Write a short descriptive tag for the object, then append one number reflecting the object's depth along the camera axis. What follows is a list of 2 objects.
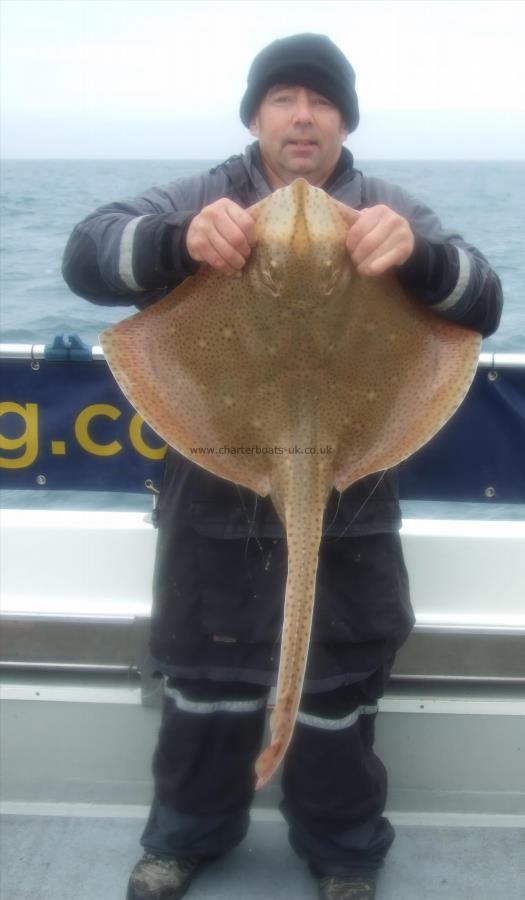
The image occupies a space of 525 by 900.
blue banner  3.13
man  2.24
